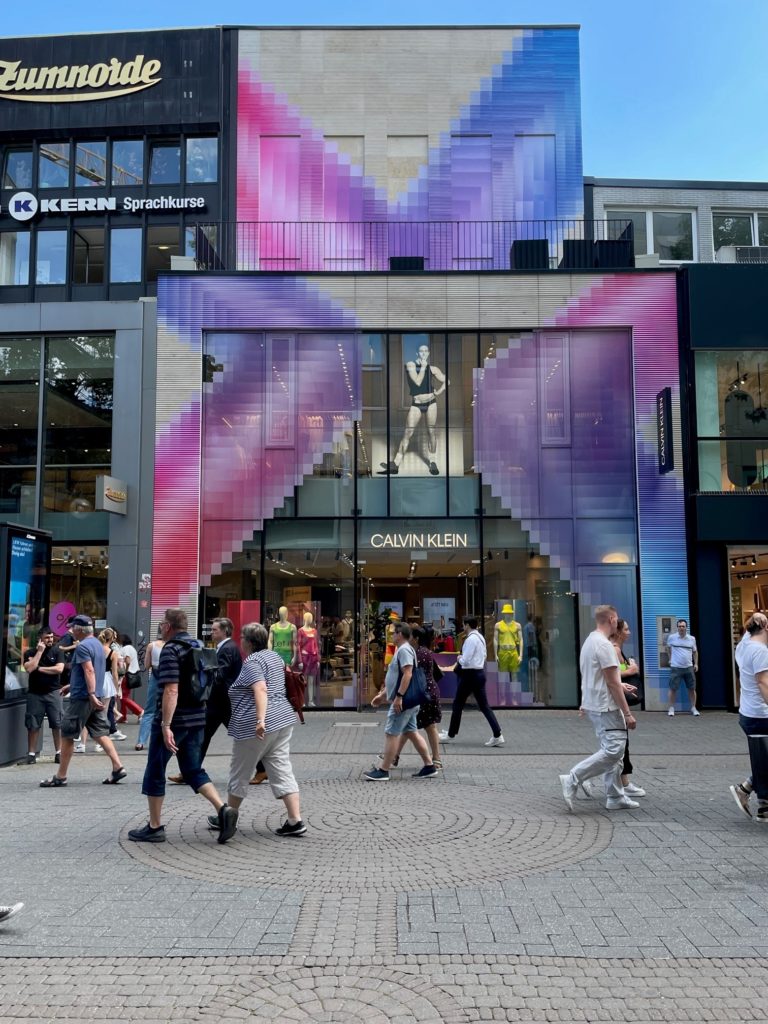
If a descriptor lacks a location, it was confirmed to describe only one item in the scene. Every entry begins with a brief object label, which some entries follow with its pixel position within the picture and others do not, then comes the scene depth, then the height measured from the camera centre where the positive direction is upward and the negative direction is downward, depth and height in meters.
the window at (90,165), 21.27 +10.53
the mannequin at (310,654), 17.28 -0.85
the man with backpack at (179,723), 6.91 -0.87
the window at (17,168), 21.53 +10.56
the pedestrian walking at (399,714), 9.28 -1.09
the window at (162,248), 21.03 +8.44
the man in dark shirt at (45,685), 10.45 -0.86
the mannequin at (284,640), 16.61 -0.55
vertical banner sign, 16.97 +3.31
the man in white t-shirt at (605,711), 7.94 -0.92
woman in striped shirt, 7.05 -0.97
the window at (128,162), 21.25 +10.56
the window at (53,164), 21.39 +10.59
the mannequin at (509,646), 17.05 -0.71
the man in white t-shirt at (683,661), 16.28 -0.96
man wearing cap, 9.30 -1.00
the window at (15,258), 21.31 +8.35
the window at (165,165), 21.06 +10.43
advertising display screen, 10.96 +0.19
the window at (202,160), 20.83 +10.40
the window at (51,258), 21.20 +8.28
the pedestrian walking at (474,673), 11.95 -0.85
